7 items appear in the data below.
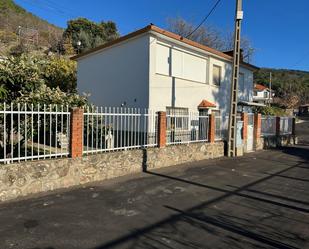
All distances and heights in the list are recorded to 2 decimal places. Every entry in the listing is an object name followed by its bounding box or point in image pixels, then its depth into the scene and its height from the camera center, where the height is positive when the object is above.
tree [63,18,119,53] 30.47 +11.34
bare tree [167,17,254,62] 26.76 +9.12
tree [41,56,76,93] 17.03 +2.77
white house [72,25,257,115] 11.43 +2.29
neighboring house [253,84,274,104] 49.55 +5.54
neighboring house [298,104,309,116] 56.03 +2.36
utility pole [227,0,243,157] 10.69 +1.33
